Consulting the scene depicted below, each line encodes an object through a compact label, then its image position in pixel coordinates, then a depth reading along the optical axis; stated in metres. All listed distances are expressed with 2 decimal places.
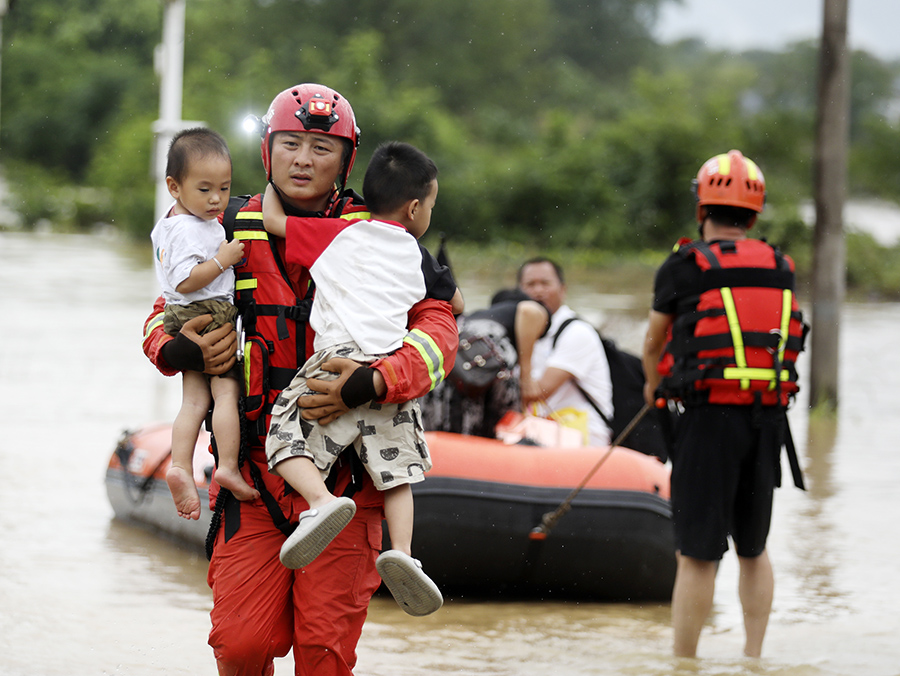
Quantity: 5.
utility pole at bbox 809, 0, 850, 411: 23.55
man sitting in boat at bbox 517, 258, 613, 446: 14.09
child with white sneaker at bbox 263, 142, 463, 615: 6.76
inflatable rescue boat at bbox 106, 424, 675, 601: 12.16
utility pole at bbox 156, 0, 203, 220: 25.31
